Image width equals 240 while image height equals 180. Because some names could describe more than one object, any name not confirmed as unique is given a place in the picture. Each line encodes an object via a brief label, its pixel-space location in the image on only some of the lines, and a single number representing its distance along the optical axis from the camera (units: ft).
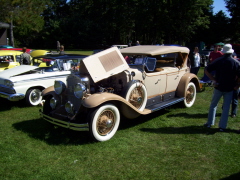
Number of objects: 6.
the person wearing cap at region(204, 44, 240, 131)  15.38
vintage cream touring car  14.58
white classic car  21.54
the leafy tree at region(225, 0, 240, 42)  98.58
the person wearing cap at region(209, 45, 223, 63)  25.64
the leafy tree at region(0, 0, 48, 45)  65.00
